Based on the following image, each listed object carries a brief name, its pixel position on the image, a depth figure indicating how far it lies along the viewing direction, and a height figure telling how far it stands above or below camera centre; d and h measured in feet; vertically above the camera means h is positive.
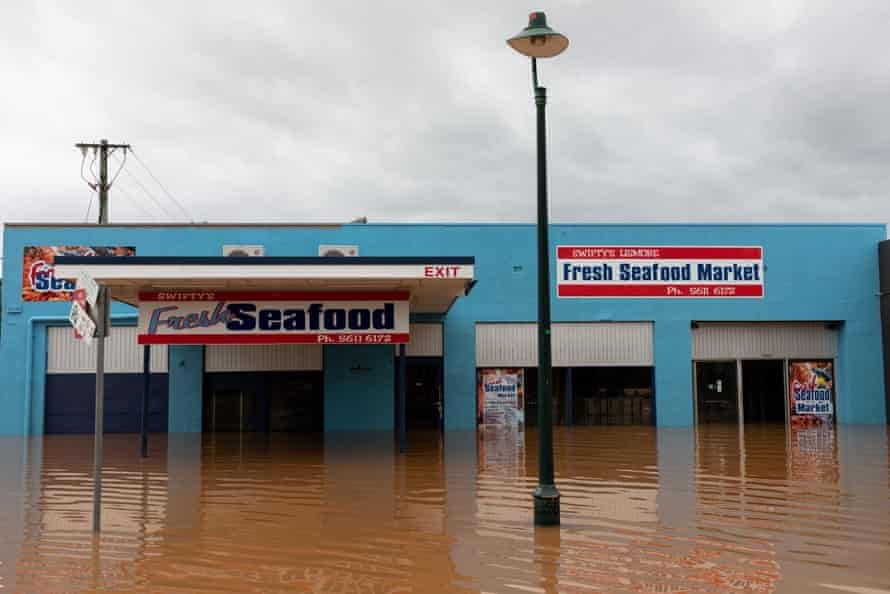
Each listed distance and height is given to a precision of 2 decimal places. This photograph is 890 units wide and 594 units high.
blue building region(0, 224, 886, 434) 81.92 +4.17
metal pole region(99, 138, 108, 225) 130.31 +32.03
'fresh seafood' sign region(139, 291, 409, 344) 60.08 +4.85
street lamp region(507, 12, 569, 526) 29.58 +3.36
